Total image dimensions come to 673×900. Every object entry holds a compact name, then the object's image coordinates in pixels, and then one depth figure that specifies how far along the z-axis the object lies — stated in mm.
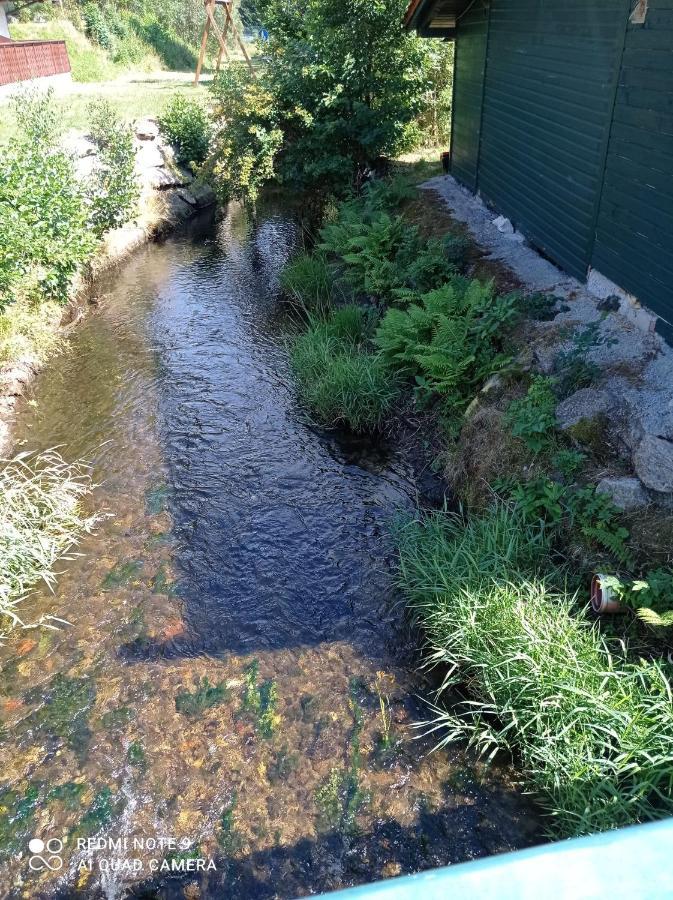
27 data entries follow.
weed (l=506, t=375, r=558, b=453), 5191
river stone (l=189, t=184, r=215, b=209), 17047
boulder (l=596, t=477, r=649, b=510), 4398
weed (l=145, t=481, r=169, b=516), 6301
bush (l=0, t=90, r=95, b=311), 8586
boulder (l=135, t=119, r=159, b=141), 17156
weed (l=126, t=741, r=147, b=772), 4070
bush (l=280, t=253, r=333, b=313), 10555
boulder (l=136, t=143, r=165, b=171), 15781
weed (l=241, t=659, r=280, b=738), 4270
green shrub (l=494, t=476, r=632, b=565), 4309
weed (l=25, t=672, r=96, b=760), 4266
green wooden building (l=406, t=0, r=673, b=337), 5746
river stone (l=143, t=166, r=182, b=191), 15656
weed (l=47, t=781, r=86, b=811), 3885
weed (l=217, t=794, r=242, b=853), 3619
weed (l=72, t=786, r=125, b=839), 3740
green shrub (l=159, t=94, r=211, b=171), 17438
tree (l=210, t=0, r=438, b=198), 12945
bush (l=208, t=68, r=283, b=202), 13156
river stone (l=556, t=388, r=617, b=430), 5102
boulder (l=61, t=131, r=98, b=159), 13482
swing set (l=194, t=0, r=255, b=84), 25822
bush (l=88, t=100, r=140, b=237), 12284
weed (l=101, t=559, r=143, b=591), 5453
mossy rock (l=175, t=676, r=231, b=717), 4391
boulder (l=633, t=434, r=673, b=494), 4320
